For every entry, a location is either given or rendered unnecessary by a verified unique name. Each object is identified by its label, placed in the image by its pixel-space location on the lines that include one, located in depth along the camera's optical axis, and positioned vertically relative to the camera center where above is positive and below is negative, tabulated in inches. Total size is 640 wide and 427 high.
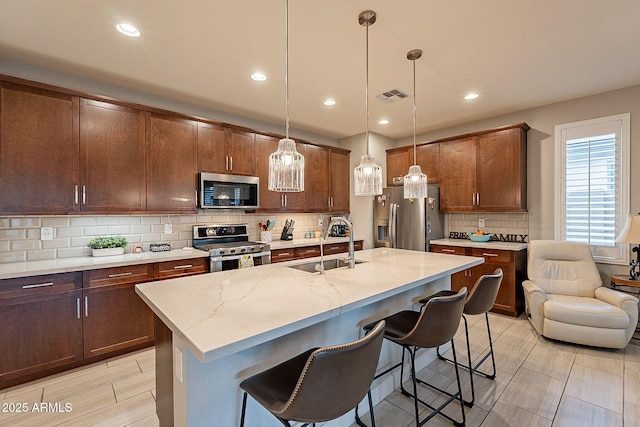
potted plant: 116.3 -13.9
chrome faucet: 88.7 -14.0
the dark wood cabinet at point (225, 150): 140.3 +30.1
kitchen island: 45.4 -17.8
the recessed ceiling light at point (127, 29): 85.2 +53.7
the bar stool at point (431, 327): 63.1 -27.9
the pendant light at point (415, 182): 101.9 +9.3
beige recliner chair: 106.6 -37.5
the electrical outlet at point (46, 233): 109.3 -8.1
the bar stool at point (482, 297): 81.4 -25.0
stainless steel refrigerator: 174.9 -6.9
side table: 113.9 -31.9
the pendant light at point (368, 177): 88.0 +9.6
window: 132.9 +11.4
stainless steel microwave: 139.0 +9.4
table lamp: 112.8 -11.0
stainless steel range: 132.0 -17.2
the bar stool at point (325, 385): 40.2 -26.1
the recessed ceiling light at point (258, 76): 115.6 +53.4
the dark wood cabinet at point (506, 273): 144.8 -33.6
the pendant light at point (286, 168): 70.7 +10.1
